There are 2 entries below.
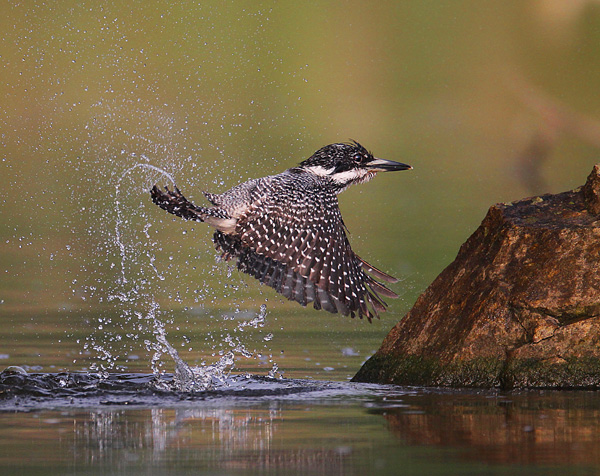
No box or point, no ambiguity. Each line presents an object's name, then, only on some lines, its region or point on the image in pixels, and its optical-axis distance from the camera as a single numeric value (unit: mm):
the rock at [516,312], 14211
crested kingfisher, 17141
